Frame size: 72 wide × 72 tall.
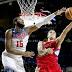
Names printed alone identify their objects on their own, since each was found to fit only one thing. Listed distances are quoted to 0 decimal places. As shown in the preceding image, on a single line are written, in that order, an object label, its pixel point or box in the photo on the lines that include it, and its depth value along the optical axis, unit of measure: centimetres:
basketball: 1152
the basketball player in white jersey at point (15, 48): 1027
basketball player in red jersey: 1154
